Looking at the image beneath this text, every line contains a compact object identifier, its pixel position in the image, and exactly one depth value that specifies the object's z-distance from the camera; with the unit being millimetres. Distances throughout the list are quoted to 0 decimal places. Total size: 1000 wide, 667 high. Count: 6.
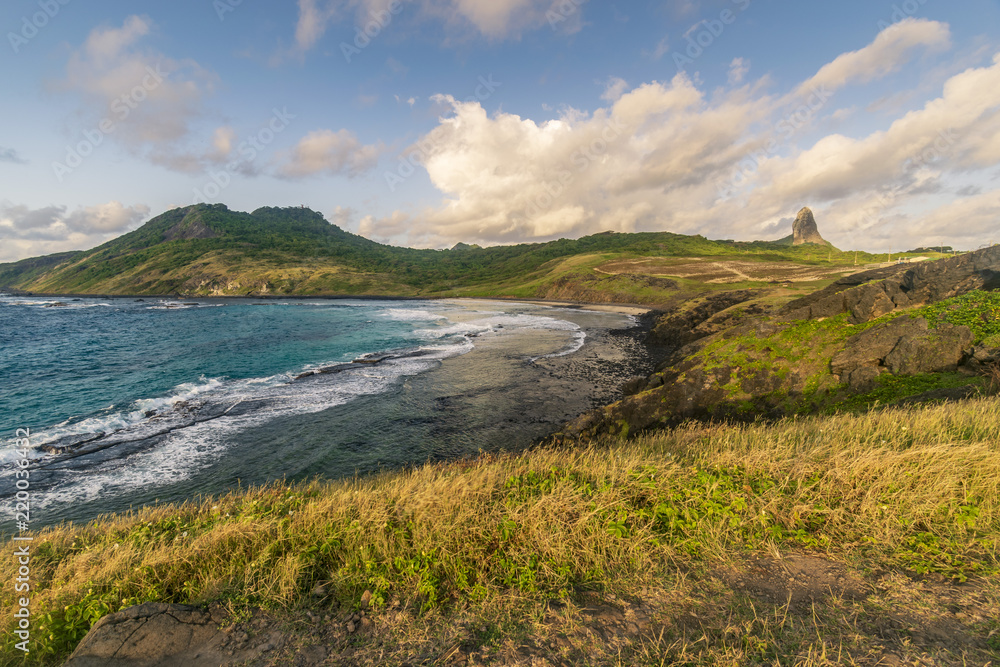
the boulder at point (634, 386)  21984
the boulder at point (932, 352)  11875
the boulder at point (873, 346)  13430
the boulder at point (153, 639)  3762
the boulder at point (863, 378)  13008
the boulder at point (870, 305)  16261
